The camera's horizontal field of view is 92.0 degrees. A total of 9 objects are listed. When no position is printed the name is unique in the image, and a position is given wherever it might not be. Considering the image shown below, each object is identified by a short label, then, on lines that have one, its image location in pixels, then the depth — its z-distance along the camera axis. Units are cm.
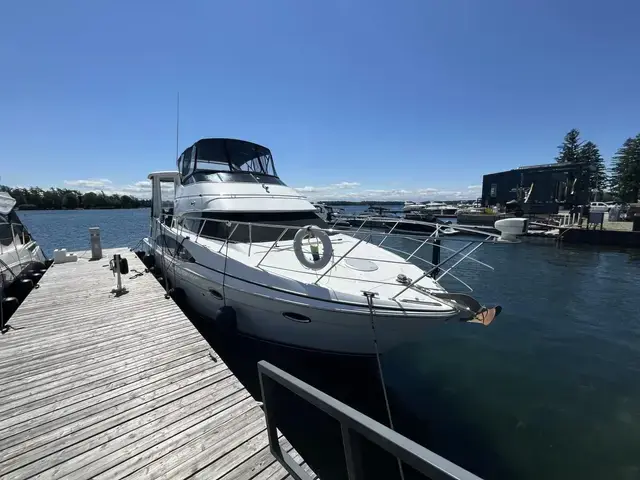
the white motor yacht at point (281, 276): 445
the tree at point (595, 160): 5460
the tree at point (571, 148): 5391
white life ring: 452
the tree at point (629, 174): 4059
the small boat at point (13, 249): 775
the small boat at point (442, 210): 3946
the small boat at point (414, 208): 3828
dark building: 3431
